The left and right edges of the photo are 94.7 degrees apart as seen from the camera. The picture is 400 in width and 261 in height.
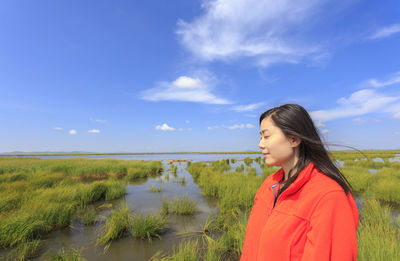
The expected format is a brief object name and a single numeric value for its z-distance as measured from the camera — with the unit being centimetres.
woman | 95
